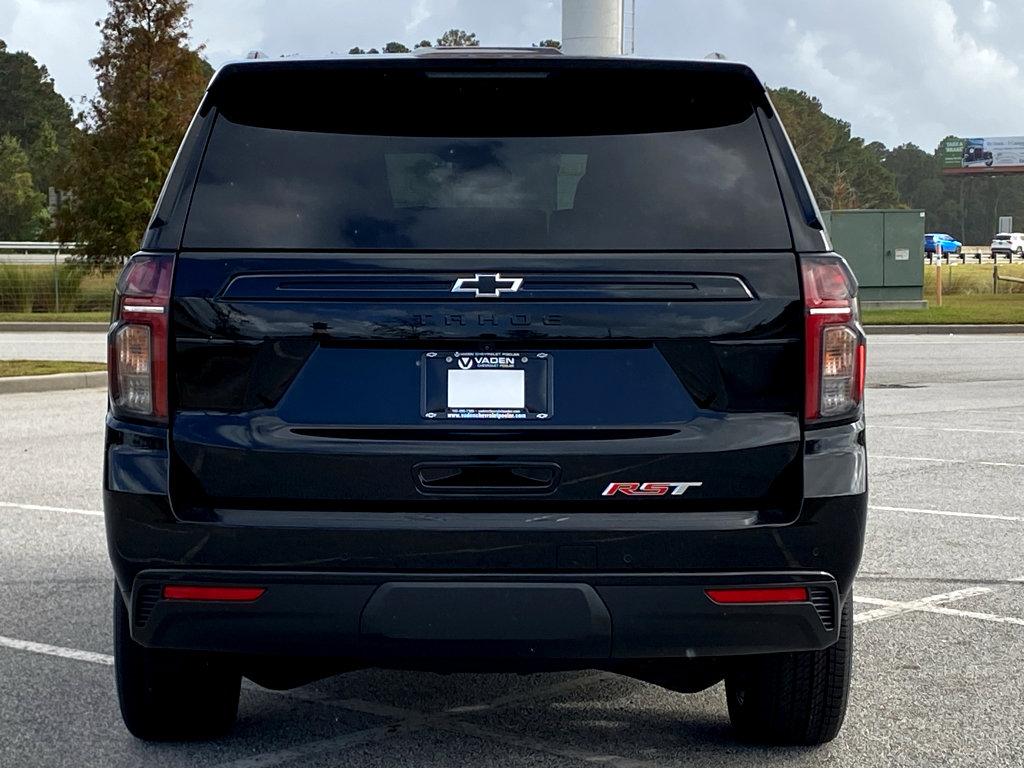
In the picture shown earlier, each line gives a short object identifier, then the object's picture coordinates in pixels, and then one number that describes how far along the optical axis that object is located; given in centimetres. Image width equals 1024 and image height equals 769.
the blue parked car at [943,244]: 10402
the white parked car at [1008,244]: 10238
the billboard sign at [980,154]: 15950
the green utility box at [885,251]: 3416
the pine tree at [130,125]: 3894
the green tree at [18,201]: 9456
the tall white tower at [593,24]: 3183
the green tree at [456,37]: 9988
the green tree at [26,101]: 13438
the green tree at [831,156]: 12219
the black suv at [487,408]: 385
